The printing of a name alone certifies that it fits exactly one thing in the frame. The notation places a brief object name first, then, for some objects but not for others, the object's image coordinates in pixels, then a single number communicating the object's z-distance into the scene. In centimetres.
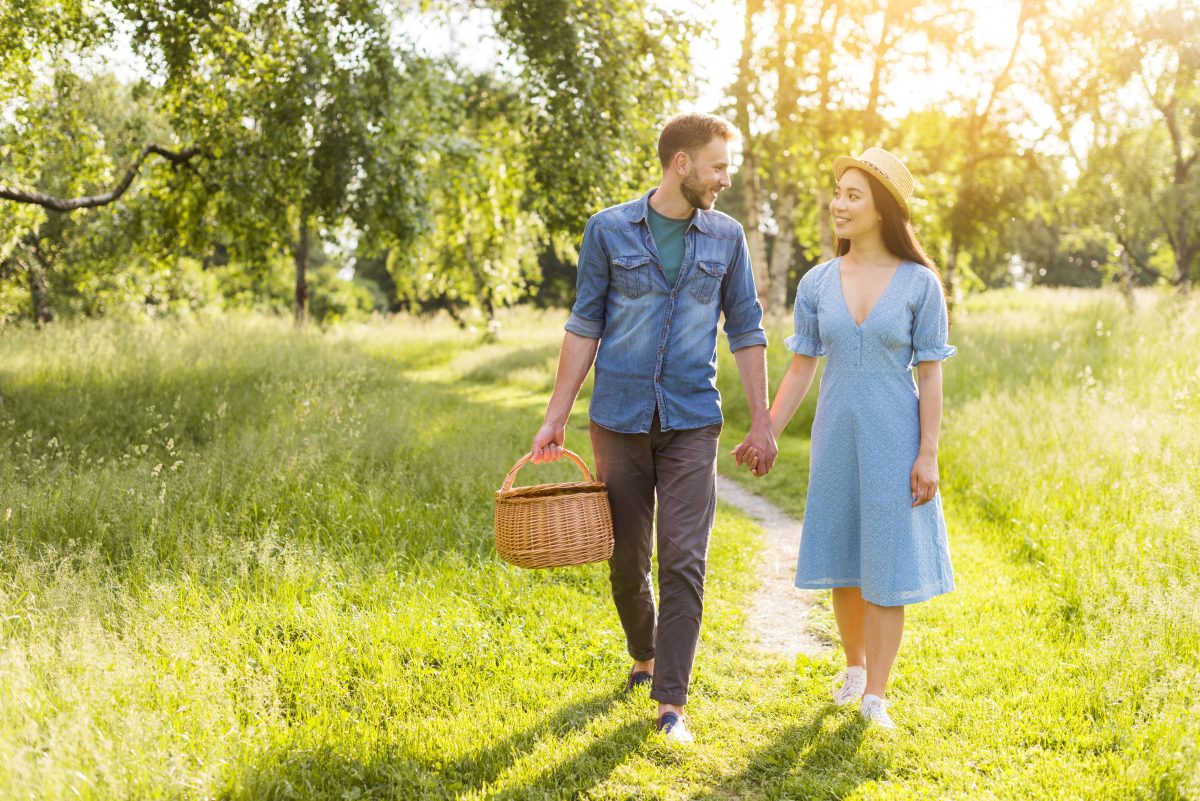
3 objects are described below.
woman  375
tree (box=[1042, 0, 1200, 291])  1853
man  374
